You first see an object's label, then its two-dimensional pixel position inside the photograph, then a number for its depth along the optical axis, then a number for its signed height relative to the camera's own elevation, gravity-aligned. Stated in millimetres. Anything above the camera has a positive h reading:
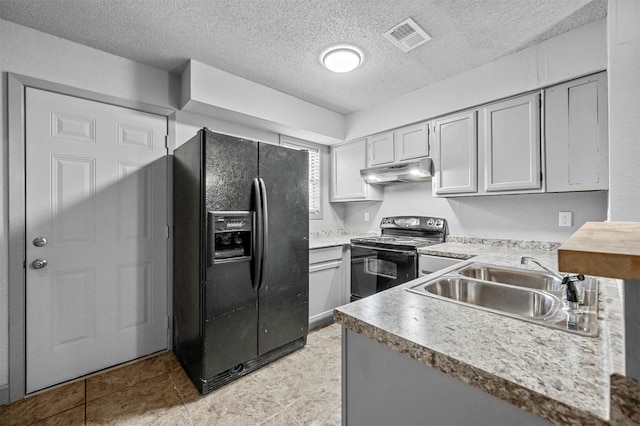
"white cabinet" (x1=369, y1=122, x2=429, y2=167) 2895 +746
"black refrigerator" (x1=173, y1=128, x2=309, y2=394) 1891 -326
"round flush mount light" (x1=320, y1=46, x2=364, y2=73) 2176 +1249
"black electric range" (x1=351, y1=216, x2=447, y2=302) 2645 -413
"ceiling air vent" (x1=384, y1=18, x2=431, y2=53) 1905 +1281
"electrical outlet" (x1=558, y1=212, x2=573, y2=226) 2256 -61
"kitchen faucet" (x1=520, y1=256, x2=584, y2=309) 902 -265
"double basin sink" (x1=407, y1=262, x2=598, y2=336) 844 -338
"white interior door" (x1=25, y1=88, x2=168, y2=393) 1941 -178
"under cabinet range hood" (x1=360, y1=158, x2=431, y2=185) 2773 +429
